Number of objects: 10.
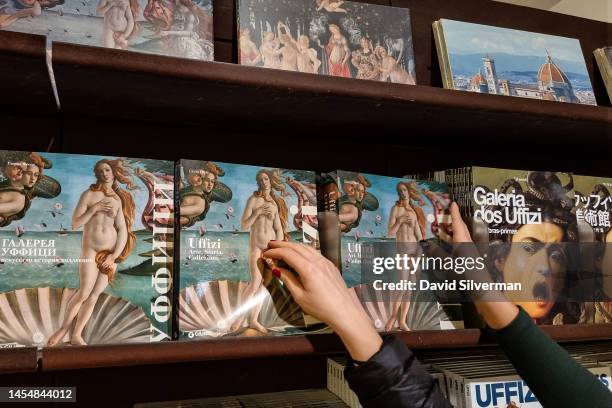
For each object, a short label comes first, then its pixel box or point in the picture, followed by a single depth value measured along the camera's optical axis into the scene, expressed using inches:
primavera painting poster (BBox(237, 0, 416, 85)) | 43.8
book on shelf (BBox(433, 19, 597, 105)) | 49.1
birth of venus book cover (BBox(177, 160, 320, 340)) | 37.2
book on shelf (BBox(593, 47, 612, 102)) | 56.3
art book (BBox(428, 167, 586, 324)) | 44.2
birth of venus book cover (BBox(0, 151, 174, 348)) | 33.9
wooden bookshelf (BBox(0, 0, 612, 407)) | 33.7
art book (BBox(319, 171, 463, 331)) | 41.0
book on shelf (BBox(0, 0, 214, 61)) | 38.0
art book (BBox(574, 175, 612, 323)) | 46.0
